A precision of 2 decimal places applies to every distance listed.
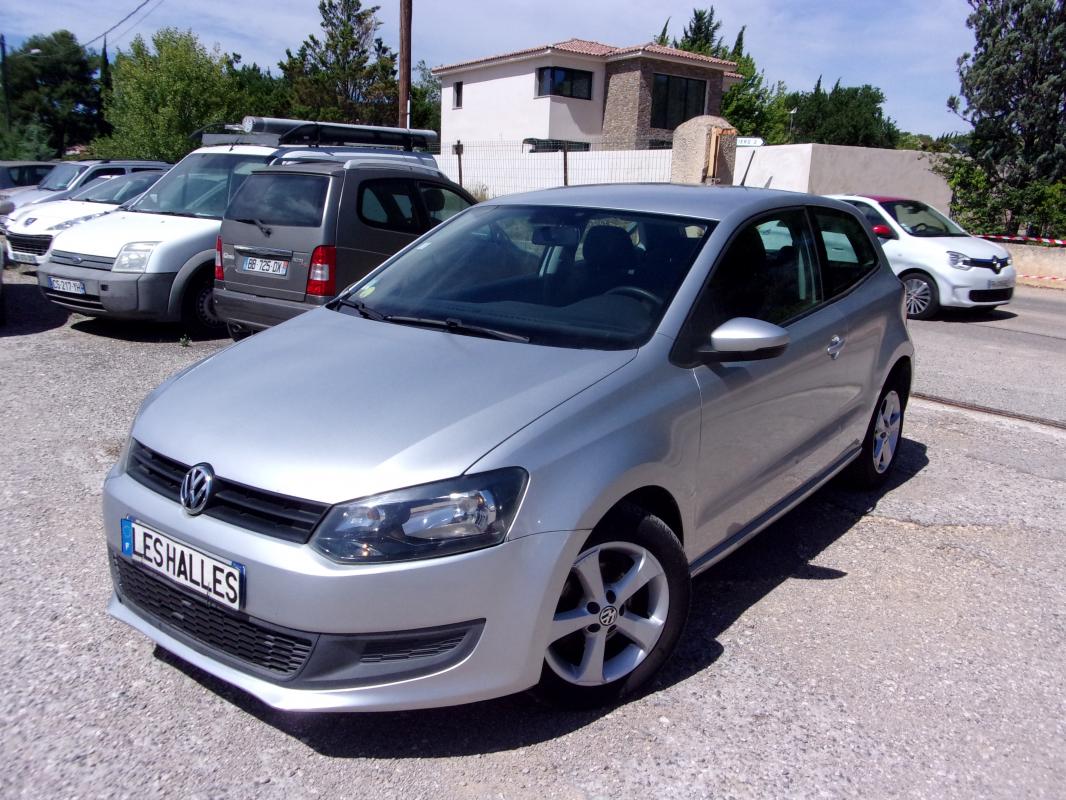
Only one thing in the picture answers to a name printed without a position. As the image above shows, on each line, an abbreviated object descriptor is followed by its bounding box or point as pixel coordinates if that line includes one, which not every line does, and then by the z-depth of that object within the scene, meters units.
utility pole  22.81
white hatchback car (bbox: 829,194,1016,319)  11.95
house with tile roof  38.06
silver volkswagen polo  2.42
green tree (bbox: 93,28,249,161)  28.11
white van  8.02
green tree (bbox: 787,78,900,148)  66.06
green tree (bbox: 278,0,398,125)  56.06
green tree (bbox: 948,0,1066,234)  20.39
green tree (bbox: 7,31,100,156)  66.94
